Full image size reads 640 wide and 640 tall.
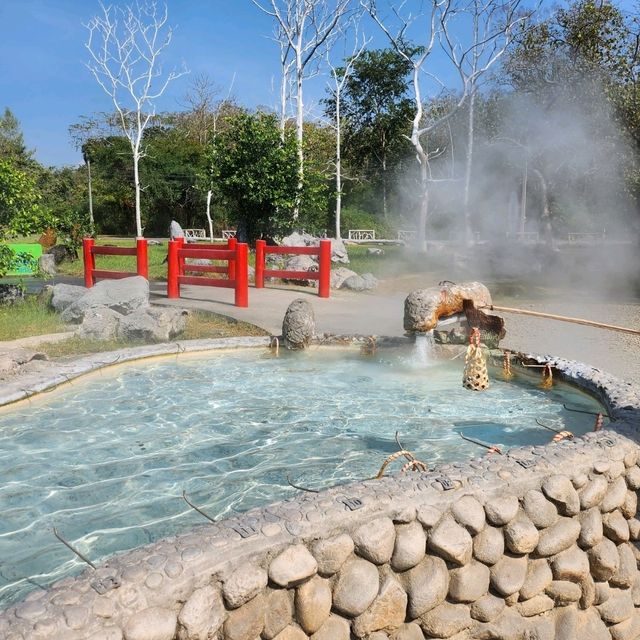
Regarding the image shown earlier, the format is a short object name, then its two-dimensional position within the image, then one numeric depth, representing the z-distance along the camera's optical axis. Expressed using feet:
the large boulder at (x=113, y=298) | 25.46
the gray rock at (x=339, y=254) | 53.62
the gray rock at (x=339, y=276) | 40.05
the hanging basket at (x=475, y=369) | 13.07
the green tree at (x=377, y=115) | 92.32
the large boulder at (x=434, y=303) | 19.65
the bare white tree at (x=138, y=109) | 74.13
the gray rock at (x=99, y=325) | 22.72
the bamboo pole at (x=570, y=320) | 15.44
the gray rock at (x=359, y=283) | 39.27
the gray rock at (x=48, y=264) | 47.97
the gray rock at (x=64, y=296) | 27.73
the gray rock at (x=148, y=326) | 22.77
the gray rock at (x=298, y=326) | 21.80
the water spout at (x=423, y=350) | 20.42
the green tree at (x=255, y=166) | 43.01
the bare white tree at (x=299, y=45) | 61.53
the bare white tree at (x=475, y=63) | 58.23
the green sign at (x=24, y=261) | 28.94
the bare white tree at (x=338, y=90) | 75.61
